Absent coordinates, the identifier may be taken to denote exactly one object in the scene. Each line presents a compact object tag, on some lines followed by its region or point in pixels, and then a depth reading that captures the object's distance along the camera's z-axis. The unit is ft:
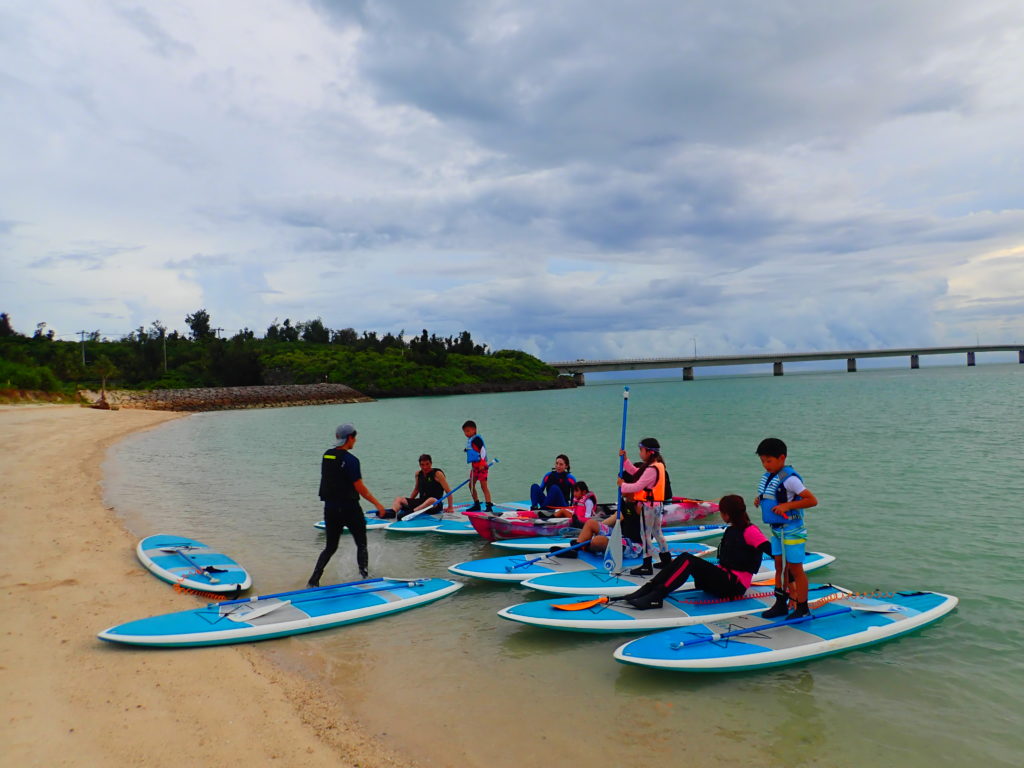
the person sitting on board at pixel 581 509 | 37.65
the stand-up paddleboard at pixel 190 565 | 30.27
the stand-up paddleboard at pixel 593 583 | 28.19
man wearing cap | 28.81
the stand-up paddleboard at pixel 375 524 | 45.01
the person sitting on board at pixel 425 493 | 45.73
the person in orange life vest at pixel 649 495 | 29.53
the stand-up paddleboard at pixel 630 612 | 24.40
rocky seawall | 226.07
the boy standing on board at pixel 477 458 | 44.52
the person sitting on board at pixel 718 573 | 24.45
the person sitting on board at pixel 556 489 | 42.47
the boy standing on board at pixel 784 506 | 21.42
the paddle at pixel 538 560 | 31.69
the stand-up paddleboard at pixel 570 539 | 37.29
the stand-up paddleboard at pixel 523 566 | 31.07
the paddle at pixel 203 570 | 30.73
